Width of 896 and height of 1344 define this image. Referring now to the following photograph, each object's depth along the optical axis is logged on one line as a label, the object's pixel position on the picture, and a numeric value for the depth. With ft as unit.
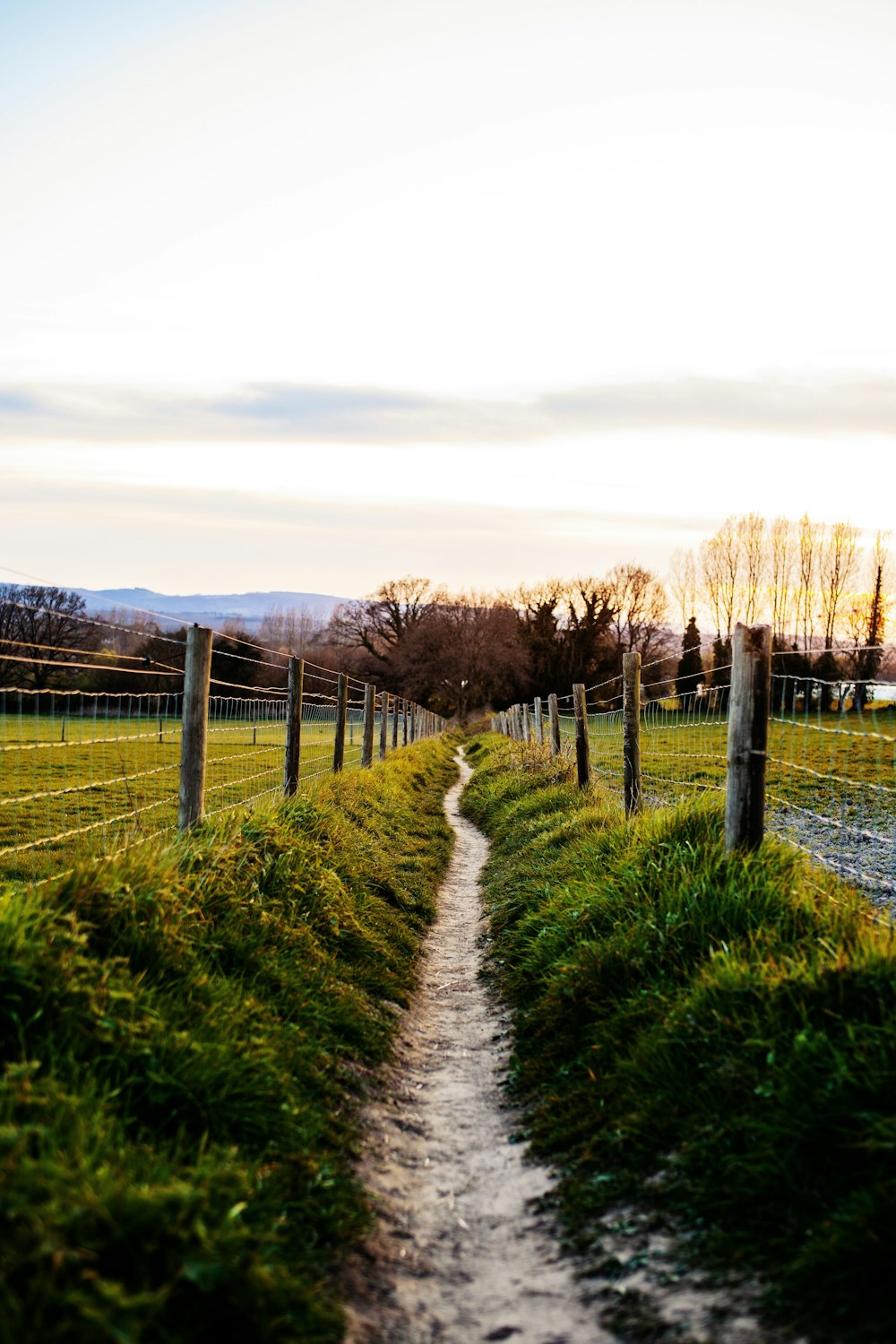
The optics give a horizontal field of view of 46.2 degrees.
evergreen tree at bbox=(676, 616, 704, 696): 189.27
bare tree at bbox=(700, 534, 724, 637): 240.94
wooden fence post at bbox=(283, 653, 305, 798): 31.78
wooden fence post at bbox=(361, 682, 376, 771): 52.13
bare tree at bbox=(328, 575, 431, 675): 274.77
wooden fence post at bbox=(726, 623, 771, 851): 19.06
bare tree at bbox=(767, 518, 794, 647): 224.53
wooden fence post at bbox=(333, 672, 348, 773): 43.32
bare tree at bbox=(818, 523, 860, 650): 217.77
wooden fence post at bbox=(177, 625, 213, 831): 22.16
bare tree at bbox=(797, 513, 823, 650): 220.43
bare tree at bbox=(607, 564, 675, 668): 298.97
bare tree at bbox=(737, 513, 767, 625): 229.04
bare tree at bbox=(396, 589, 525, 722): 249.75
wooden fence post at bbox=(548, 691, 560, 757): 53.72
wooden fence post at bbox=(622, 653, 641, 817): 32.04
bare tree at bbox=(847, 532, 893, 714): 201.77
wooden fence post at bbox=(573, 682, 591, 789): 40.65
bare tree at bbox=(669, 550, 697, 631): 252.62
